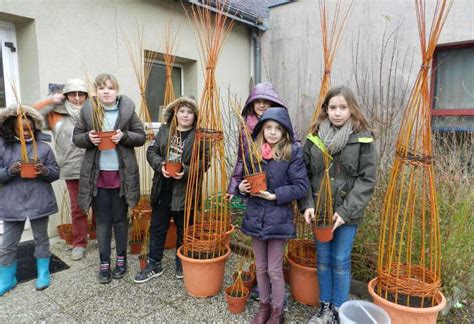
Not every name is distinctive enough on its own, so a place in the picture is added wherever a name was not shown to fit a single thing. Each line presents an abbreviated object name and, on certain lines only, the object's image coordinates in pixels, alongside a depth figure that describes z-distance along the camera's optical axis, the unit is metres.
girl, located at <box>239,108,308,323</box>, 1.96
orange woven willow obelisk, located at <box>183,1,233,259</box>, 2.28
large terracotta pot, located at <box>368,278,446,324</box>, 1.74
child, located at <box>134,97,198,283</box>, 2.50
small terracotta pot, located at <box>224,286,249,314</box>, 2.19
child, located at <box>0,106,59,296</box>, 2.38
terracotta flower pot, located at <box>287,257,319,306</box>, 2.27
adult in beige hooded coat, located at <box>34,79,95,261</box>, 2.93
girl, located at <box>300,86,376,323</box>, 1.89
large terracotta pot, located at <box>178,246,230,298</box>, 2.32
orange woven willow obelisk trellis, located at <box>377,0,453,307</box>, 1.76
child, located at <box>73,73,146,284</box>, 2.47
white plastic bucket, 1.74
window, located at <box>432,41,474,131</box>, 4.23
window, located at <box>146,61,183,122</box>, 4.39
